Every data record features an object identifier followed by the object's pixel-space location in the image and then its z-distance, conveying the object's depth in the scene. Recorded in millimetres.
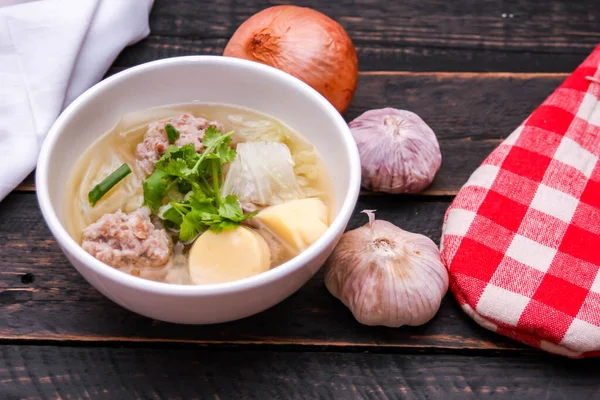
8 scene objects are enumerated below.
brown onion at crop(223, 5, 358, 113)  733
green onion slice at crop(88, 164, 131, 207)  665
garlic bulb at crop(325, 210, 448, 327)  670
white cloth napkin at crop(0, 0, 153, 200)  726
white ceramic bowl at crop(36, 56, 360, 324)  619
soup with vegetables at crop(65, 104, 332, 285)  645
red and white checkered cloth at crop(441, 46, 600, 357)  675
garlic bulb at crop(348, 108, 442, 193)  718
